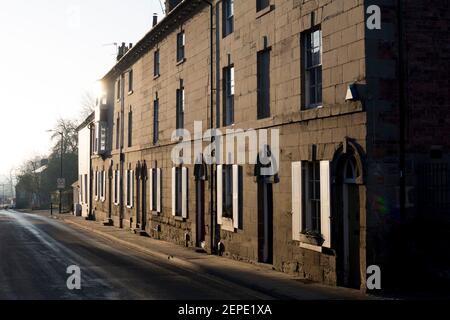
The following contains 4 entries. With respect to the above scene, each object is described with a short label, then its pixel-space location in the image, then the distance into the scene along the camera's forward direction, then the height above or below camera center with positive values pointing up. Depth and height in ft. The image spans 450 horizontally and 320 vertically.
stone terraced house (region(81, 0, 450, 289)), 39.86 +4.39
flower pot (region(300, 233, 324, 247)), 44.50 -4.83
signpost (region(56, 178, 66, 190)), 179.11 -0.49
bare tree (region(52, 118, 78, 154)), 284.88 +23.32
